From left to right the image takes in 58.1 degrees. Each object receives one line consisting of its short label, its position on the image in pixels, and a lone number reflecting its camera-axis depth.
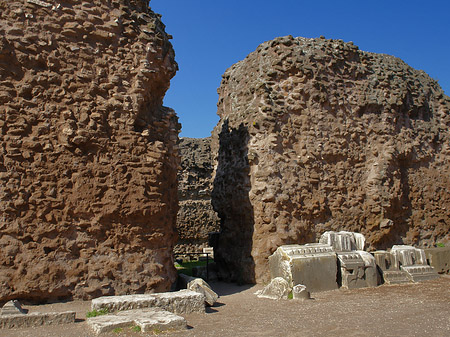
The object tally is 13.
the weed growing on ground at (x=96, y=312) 5.17
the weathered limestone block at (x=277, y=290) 7.20
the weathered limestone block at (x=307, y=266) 7.59
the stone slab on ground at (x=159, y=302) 5.39
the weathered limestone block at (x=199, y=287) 6.51
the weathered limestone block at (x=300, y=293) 7.12
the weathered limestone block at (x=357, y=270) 8.05
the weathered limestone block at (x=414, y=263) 9.00
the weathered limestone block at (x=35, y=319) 4.77
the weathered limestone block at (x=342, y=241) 8.59
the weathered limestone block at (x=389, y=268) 8.67
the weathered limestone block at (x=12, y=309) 4.92
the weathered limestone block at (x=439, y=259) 9.80
